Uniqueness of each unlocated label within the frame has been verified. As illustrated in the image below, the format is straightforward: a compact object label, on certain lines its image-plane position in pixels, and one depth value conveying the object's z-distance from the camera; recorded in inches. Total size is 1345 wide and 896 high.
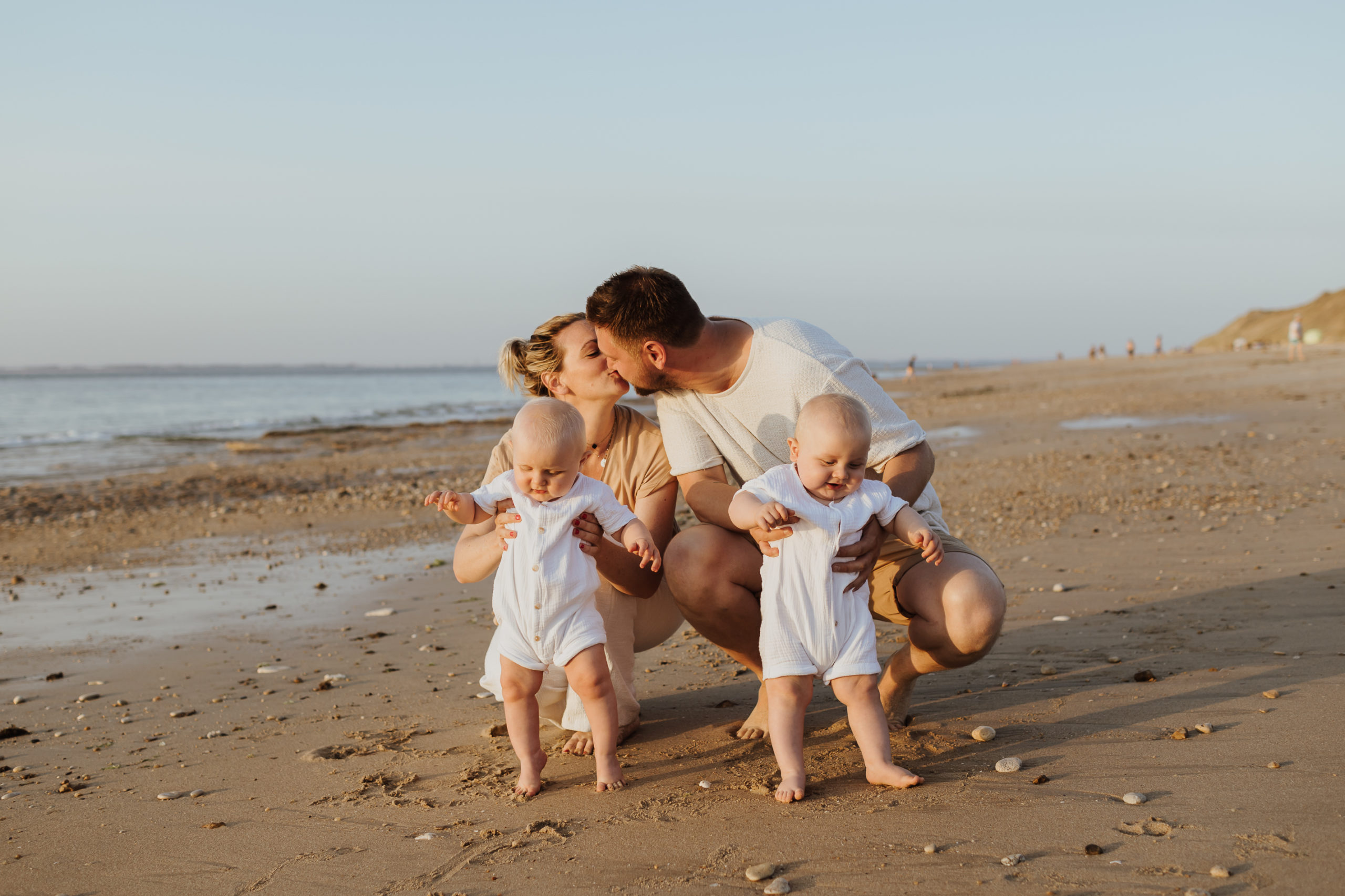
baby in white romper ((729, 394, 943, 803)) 113.6
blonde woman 138.2
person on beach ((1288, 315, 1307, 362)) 1208.5
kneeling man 128.6
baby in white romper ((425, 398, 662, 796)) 118.3
